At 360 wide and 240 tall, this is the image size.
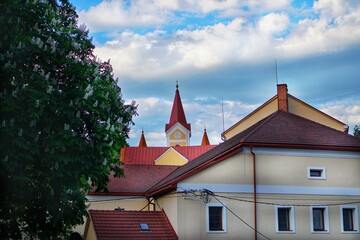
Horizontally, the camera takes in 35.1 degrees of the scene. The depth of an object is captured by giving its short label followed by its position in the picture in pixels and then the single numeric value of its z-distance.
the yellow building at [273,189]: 23.58
